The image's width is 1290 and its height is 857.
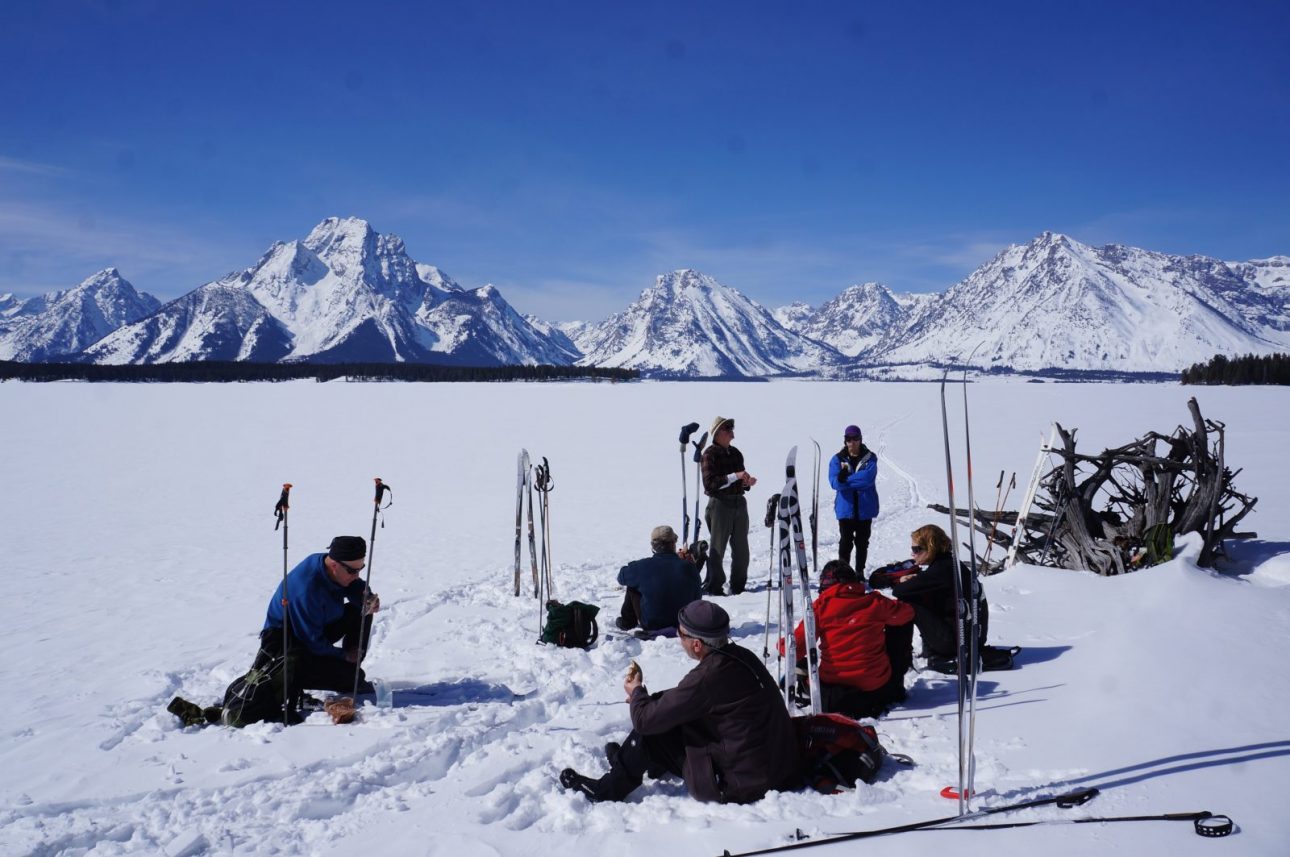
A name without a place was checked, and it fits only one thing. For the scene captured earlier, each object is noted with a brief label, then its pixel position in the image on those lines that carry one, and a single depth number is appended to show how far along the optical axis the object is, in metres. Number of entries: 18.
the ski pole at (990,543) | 10.05
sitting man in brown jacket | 3.98
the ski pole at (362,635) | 5.63
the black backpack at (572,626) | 7.09
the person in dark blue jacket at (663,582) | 7.23
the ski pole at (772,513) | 6.88
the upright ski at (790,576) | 5.12
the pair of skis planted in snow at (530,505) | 9.00
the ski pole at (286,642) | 5.29
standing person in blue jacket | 8.78
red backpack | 4.21
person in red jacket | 5.25
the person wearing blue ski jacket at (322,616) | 5.52
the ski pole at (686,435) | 9.84
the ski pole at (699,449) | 9.25
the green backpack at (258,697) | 5.26
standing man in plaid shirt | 8.47
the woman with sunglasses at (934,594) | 5.87
